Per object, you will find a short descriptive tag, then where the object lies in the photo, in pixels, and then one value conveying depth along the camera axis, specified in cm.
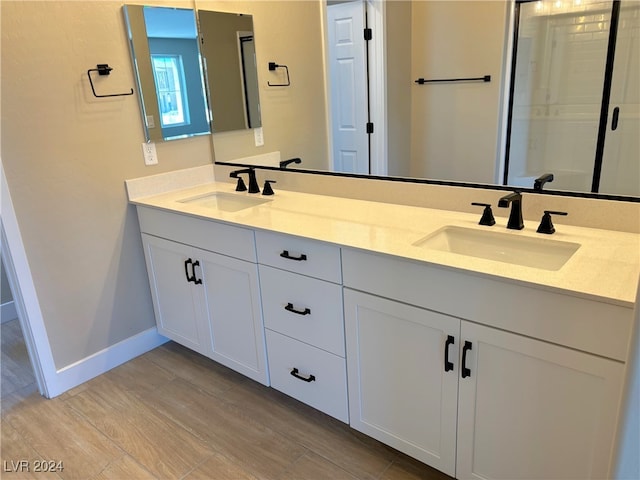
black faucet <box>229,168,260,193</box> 246
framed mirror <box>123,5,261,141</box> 239
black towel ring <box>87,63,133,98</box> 218
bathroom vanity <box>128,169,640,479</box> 123
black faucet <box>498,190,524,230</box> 160
